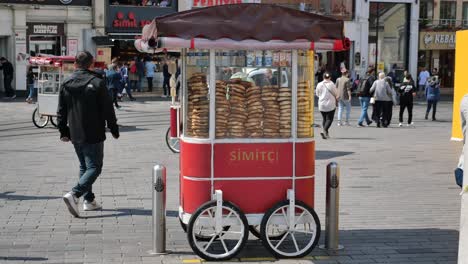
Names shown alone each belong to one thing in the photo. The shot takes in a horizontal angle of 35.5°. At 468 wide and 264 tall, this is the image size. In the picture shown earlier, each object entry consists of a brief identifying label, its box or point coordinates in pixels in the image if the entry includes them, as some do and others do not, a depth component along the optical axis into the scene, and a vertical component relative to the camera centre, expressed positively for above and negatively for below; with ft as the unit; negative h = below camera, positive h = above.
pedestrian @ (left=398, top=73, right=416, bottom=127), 70.28 -2.59
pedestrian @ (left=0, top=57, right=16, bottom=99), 95.96 -1.28
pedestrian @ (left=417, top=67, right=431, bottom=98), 115.10 -1.37
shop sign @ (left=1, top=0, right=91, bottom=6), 101.65 +8.89
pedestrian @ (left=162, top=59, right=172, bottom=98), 104.40 -1.91
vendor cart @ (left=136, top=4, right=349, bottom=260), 21.65 -2.09
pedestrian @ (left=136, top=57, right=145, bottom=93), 109.29 -0.72
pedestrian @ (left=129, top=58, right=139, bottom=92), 107.55 -1.48
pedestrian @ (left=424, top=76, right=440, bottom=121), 76.95 -2.32
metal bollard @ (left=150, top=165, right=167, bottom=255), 22.08 -4.34
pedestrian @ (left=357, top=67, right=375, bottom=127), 69.67 -2.53
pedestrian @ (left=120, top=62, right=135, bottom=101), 97.66 -1.98
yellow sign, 54.03 -0.28
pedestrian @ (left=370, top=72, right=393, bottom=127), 67.92 -2.71
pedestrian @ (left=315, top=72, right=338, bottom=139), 56.95 -2.58
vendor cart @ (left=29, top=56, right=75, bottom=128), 60.49 -1.28
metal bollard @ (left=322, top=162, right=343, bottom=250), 22.65 -4.31
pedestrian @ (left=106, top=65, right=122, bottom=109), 72.63 -1.38
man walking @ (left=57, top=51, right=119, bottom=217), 26.53 -1.91
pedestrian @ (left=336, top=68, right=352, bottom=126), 66.95 -1.99
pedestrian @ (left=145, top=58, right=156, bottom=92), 110.01 -0.71
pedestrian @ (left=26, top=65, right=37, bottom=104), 89.30 -2.46
